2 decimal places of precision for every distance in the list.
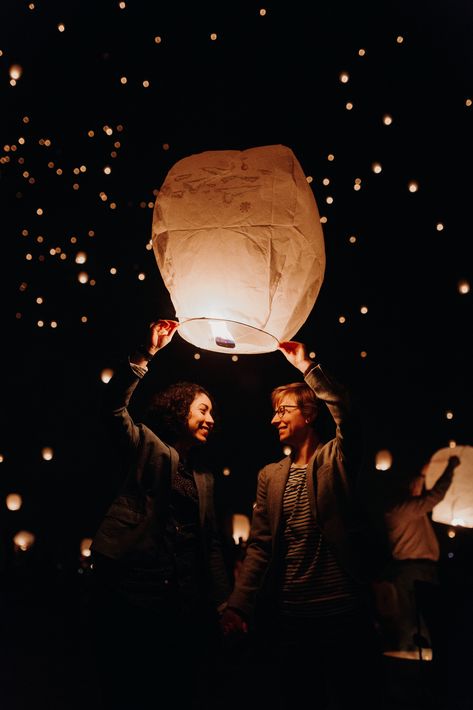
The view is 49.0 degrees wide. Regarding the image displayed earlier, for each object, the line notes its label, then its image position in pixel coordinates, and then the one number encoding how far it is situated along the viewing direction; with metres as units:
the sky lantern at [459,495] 3.02
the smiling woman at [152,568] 1.60
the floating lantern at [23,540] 5.95
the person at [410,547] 3.08
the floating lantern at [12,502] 6.05
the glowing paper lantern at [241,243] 1.44
